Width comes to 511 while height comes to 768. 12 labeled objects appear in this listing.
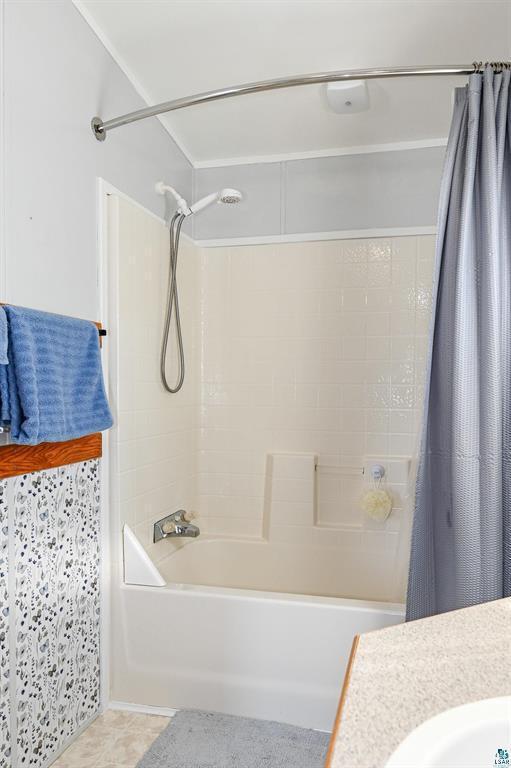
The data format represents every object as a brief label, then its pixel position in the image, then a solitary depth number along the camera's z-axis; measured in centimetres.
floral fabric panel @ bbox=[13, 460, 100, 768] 164
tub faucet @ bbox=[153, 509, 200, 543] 249
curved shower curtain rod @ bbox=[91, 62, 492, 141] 168
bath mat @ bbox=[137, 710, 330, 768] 180
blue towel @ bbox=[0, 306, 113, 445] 149
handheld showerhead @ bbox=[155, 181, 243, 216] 253
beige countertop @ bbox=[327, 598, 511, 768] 61
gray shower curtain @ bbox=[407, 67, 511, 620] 167
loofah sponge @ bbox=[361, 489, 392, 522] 280
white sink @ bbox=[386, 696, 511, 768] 58
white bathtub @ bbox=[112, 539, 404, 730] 195
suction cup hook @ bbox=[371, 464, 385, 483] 285
